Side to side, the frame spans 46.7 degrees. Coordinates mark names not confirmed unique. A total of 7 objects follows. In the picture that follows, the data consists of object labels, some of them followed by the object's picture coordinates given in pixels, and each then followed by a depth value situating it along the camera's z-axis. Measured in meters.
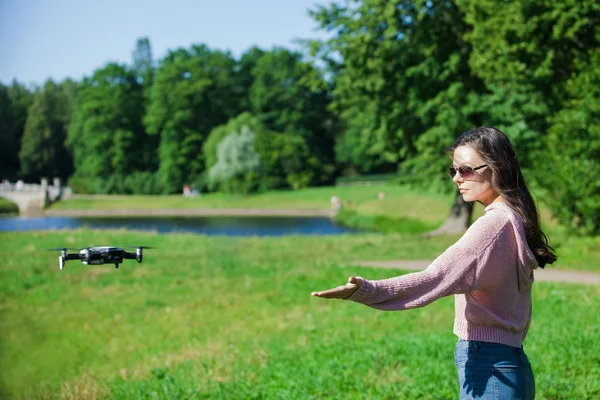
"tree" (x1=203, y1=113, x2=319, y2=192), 58.97
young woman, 2.78
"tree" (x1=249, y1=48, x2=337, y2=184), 65.56
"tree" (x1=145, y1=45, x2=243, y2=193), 41.00
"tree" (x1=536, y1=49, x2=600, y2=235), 16.20
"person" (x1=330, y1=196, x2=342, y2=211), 47.41
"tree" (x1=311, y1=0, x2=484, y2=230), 20.91
